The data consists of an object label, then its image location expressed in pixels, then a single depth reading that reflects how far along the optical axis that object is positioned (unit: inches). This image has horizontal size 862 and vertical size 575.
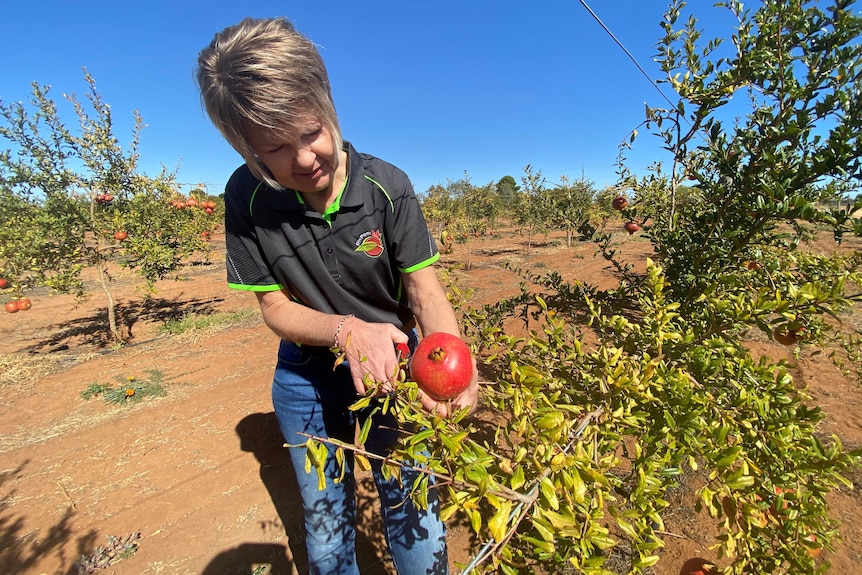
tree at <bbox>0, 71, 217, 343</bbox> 214.1
